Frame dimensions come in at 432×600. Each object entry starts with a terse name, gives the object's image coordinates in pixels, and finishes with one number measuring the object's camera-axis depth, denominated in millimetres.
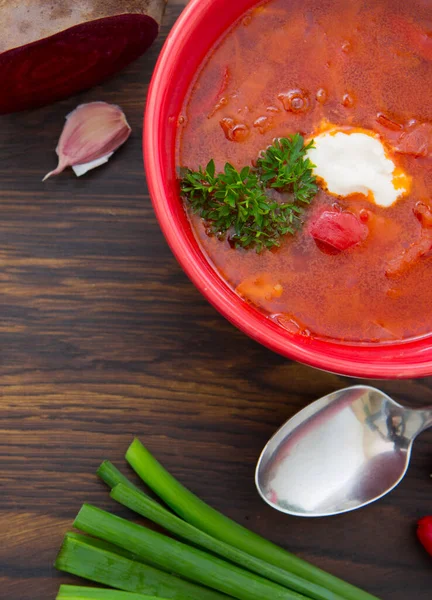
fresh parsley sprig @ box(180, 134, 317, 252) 435
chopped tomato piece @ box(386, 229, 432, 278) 441
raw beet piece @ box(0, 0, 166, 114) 446
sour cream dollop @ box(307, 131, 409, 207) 441
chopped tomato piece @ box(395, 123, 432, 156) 442
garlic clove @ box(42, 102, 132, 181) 477
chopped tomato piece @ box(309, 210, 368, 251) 438
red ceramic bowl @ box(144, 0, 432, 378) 423
